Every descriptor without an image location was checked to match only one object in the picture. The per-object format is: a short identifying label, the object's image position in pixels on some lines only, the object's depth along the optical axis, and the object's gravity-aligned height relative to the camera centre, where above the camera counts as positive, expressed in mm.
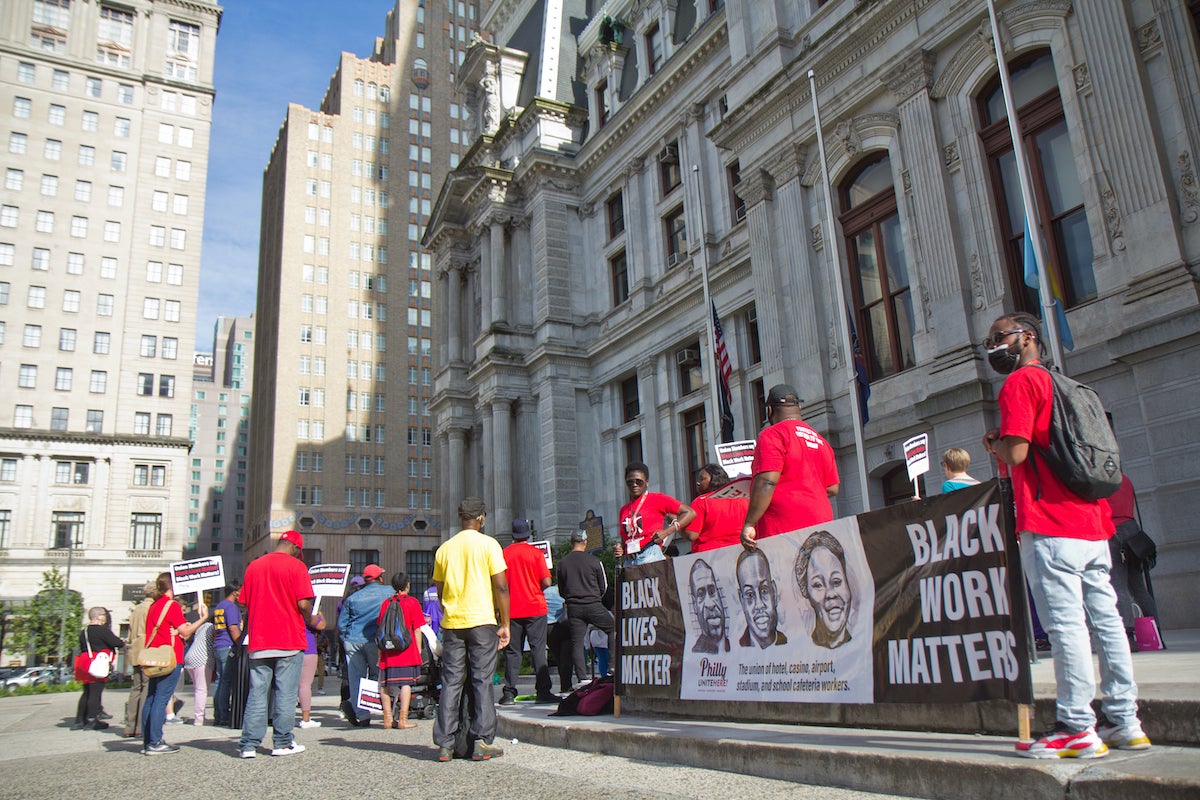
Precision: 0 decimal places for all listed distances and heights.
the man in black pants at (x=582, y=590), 10734 +410
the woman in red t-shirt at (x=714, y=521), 8570 +918
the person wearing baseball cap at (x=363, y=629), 11398 +103
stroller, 10891 -560
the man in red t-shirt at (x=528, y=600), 10328 +322
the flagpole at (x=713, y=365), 21641 +6154
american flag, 20720 +5401
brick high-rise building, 81125 +31483
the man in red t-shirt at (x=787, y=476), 6504 +1022
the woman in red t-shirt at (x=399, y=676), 10398 -479
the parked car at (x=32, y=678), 40562 -1119
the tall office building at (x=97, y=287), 63531 +27771
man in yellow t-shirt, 7215 +50
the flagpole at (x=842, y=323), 15938 +5456
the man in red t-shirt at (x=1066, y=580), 4402 +96
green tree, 52406 +1742
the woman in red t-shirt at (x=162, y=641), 9047 +61
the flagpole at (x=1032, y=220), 12750 +5604
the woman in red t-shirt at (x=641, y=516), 9352 +1097
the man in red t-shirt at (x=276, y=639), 8352 +17
